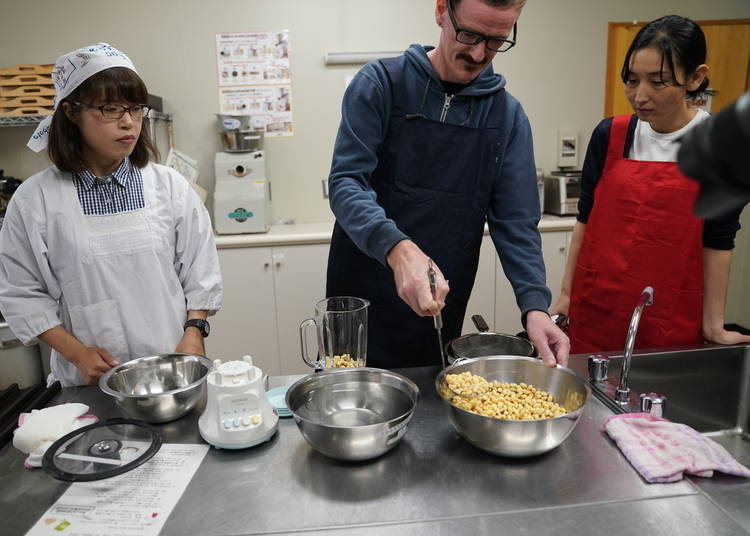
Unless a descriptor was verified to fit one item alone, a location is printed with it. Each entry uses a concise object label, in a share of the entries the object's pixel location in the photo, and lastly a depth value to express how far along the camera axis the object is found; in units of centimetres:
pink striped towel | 90
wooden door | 335
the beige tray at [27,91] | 282
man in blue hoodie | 128
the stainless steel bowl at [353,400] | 94
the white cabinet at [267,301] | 295
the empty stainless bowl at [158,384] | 105
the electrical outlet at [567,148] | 347
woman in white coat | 137
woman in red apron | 148
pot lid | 86
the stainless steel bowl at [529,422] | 89
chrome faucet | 119
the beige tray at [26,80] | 281
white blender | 98
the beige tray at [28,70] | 282
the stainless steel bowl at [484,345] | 128
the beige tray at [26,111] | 280
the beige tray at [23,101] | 282
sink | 140
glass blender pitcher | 119
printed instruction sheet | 81
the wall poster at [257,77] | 318
